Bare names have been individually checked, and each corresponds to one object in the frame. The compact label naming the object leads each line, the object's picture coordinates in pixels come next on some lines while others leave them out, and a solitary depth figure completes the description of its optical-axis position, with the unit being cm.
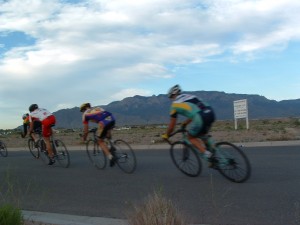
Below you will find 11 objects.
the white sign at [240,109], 2983
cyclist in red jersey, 1270
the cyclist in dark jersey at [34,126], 1411
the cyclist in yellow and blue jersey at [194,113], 847
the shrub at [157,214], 434
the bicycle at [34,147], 1473
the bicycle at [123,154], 1074
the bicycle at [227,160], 824
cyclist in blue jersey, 1077
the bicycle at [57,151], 1291
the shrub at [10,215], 486
